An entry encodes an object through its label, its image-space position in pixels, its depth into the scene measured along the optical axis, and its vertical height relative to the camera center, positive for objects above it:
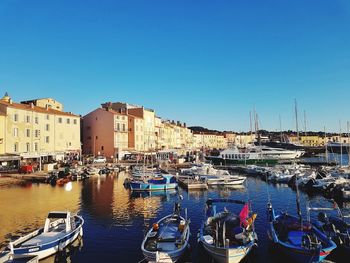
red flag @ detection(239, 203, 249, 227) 20.61 -4.33
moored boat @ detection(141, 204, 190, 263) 16.73 -5.35
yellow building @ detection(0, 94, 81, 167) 58.50 +5.69
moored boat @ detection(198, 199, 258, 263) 16.50 -5.15
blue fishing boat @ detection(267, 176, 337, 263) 16.45 -5.34
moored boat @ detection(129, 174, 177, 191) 44.19 -4.27
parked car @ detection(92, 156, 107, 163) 74.94 -0.68
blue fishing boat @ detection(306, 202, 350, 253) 18.39 -5.27
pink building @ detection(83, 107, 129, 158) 83.75 +6.62
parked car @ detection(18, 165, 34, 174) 55.34 -1.87
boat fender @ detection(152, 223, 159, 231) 20.59 -4.91
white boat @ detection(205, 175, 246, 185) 49.47 -4.56
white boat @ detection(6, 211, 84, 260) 17.59 -5.17
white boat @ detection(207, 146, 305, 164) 83.75 -1.18
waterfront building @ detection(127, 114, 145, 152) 91.19 +6.56
